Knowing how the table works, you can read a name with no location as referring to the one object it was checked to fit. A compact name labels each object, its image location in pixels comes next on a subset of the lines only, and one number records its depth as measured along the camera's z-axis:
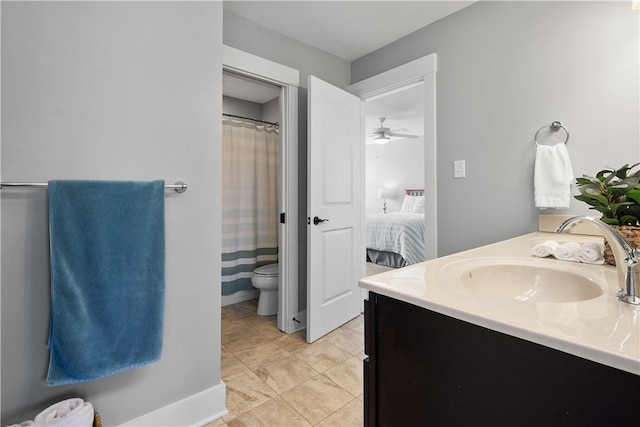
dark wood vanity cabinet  0.45
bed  4.29
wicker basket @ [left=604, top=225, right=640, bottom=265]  0.91
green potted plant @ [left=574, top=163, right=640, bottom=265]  0.93
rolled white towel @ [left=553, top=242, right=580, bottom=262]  1.01
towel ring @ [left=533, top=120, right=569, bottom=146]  1.65
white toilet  2.77
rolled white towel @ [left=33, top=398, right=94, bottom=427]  0.97
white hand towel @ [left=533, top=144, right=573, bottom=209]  1.60
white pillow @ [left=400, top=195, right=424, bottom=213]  6.05
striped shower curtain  3.09
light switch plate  2.06
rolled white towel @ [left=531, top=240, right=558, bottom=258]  1.05
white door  2.23
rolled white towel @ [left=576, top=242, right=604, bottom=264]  0.97
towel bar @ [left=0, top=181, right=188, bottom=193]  0.98
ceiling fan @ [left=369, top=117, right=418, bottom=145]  5.12
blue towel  1.05
